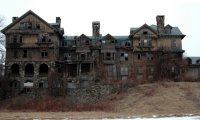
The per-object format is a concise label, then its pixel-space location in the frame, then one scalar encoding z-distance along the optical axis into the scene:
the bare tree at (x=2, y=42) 65.71
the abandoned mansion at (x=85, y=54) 79.81
